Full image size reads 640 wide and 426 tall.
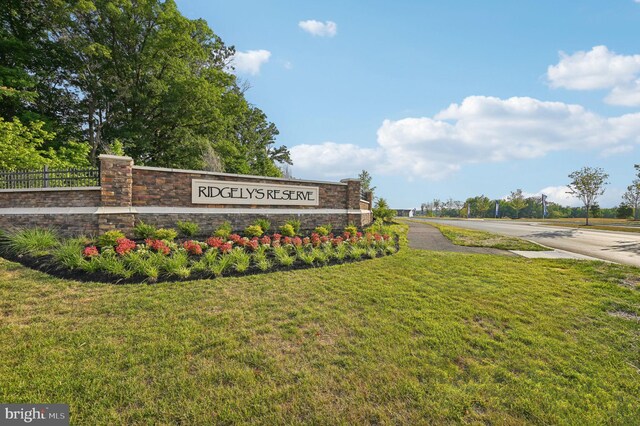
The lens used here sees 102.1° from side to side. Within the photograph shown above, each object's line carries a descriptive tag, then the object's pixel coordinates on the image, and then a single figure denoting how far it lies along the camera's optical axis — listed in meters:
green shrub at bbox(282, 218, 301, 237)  11.01
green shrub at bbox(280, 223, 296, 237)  10.12
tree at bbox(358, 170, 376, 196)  35.72
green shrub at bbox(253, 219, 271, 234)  10.38
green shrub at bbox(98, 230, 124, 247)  6.97
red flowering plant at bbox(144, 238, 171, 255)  6.64
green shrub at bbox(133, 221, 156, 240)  8.08
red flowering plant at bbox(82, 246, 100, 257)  6.04
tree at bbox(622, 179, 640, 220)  40.96
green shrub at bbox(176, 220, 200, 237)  8.93
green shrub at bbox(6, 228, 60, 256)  6.59
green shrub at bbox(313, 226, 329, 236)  10.92
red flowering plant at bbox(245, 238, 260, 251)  7.75
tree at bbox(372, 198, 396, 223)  22.62
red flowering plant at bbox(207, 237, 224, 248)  7.55
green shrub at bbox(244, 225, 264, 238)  9.48
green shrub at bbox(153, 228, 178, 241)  8.01
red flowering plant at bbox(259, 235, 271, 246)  8.37
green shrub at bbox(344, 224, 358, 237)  11.20
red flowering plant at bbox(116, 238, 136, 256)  6.30
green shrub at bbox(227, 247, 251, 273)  6.05
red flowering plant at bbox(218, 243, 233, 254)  7.12
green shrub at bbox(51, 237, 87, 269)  5.63
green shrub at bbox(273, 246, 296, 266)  6.77
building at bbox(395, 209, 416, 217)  84.69
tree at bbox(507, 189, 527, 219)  60.91
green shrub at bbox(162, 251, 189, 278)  5.54
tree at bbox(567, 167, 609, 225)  26.20
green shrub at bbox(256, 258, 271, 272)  6.29
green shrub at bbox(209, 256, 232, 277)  5.78
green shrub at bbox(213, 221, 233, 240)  8.93
